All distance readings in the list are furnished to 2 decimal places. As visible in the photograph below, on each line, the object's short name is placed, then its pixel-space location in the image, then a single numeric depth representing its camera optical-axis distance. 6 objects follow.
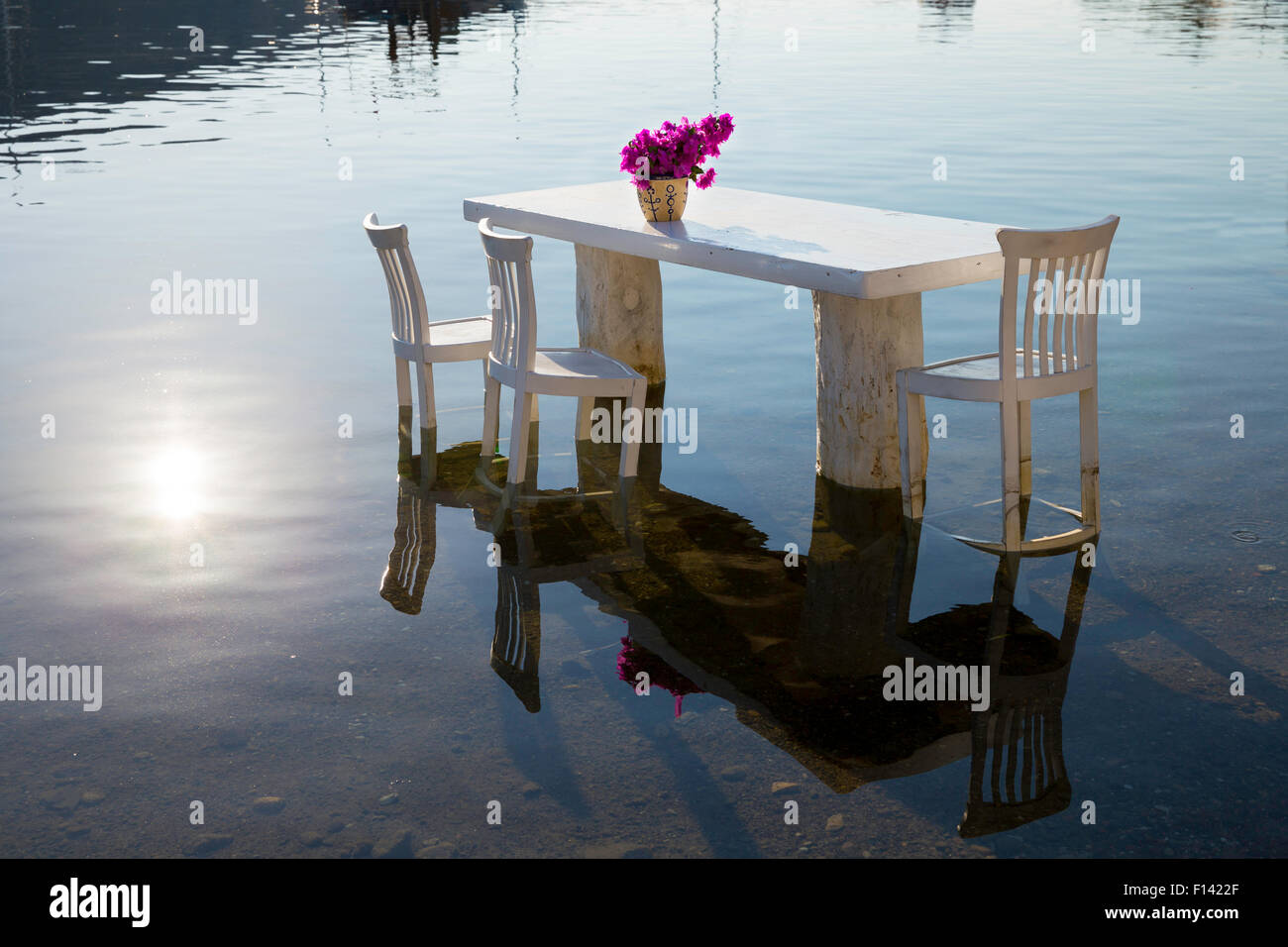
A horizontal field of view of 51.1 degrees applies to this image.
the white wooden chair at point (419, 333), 5.30
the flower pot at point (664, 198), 5.36
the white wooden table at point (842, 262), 4.49
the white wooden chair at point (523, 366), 4.84
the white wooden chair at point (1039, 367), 4.09
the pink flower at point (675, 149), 5.35
